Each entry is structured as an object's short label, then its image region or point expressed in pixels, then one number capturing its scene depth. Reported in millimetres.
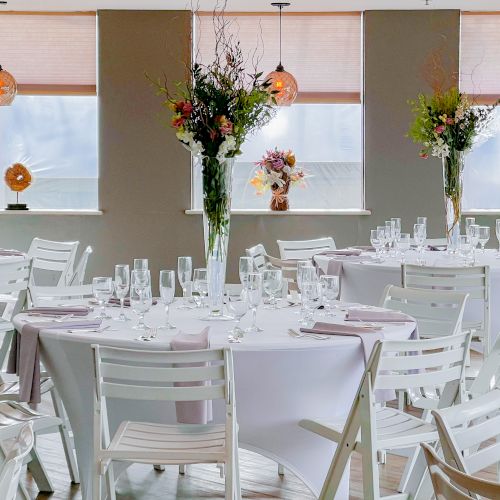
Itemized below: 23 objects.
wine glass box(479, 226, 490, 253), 6816
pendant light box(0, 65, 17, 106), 8352
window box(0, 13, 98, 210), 9406
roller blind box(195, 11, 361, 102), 9367
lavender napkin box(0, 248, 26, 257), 6994
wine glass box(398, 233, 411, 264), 6504
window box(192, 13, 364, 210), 9383
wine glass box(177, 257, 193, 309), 4301
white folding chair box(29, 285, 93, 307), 4883
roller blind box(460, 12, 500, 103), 9352
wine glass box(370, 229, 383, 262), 6523
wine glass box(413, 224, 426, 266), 6680
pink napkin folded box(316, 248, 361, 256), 6621
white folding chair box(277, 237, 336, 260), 7652
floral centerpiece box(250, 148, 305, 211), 8961
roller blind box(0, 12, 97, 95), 9344
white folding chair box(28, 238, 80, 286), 7312
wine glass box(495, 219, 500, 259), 6683
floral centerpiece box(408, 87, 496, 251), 6648
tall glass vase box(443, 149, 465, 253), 6668
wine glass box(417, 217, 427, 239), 7154
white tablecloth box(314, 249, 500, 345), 5738
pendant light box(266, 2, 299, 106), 8523
